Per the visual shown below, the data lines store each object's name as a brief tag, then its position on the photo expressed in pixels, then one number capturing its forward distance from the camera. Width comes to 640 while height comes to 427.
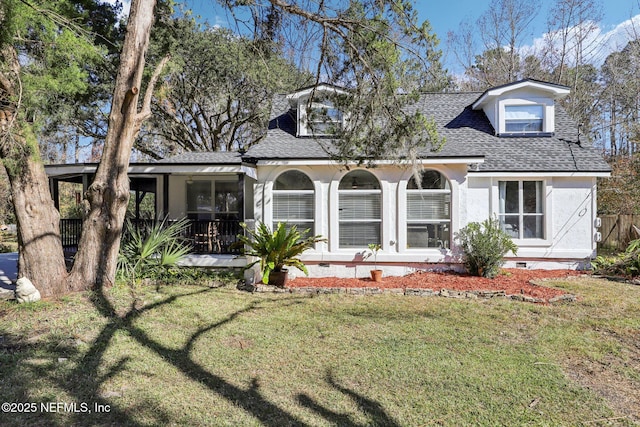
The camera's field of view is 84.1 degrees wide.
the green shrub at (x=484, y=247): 8.48
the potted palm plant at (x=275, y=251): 7.73
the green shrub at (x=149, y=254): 7.93
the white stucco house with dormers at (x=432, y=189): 9.01
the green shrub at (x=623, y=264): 8.86
